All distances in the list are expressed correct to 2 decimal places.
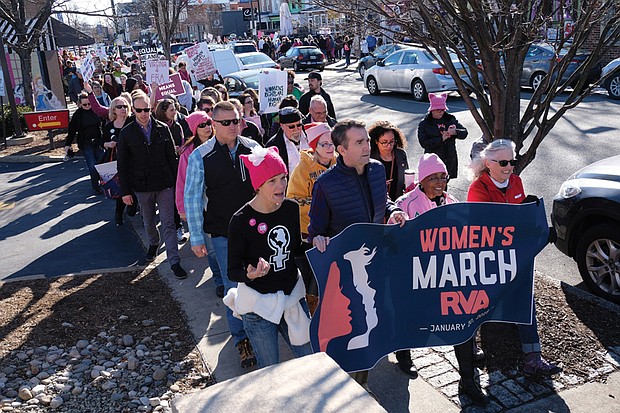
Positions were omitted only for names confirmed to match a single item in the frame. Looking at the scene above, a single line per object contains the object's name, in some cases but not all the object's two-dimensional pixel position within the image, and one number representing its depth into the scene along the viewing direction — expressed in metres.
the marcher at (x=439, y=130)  8.13
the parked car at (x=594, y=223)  6.09
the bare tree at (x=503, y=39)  5.45
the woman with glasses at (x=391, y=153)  6.10
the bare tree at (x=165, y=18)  22.66
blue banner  4.35
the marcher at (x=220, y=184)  5.64
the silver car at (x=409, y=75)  21.73
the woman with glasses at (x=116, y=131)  9.74
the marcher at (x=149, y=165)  7.67
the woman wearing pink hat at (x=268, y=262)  4.19
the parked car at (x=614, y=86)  18.94
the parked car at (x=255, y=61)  28.66
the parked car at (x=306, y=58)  38.09
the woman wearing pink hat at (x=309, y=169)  5.48
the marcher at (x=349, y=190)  4.62
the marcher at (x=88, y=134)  11.88
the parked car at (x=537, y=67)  20.55
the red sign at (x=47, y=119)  16.56
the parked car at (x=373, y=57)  31.23
